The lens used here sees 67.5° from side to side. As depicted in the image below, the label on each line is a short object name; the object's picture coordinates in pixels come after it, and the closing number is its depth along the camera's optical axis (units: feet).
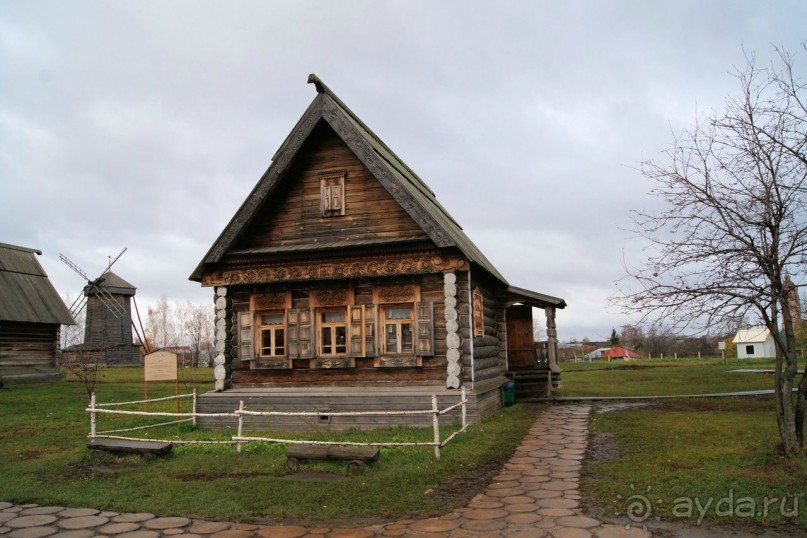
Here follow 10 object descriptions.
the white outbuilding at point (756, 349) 205.16
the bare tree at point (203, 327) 259.39
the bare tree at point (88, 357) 61.43
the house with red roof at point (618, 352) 287.28
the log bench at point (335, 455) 29.04
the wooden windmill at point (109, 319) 161.17
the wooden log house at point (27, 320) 97.86
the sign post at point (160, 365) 53.26
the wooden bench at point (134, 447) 33.32
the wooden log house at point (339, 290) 44.80
